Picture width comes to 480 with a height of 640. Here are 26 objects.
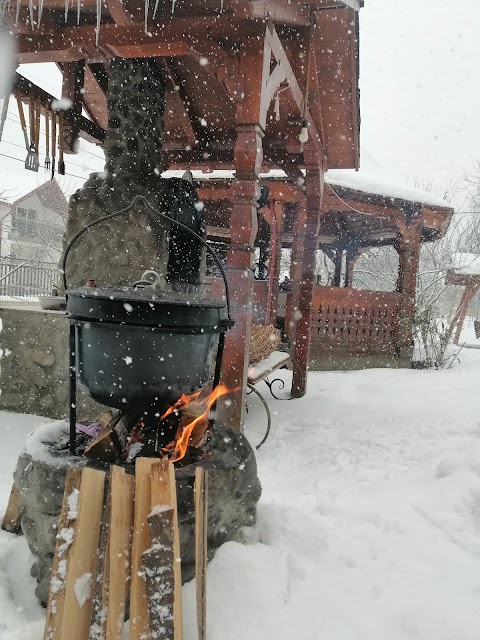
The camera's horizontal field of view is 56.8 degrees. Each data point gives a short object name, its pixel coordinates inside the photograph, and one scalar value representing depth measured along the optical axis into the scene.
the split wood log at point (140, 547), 1.43
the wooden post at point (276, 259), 9.61
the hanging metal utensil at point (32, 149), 4.55
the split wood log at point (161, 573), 1.42
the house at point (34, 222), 27.16
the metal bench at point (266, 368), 4.16
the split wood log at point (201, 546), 1.58
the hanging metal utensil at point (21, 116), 4.41
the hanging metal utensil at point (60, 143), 5.02
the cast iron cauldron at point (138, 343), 1.80
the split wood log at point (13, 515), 2.23
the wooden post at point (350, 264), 15.78
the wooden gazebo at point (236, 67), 3.31
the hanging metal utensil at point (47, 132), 4.86
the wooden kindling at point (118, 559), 1.44
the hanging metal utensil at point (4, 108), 4.19
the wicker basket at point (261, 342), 4.90
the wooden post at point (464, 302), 13.72
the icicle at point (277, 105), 3.70
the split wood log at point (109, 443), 2.02
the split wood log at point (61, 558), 1.45
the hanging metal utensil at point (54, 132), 4.89
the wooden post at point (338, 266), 16.08
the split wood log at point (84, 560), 1.46
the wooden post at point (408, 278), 9.60
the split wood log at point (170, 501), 1.45
